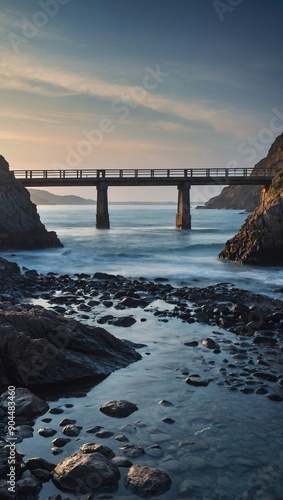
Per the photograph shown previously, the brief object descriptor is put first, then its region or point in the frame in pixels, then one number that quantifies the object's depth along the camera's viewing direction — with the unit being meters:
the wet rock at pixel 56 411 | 7.10
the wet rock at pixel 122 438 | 6.25
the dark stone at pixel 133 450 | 5.90
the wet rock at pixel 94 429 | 6.47
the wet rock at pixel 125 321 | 12.47
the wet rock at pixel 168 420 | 6.83
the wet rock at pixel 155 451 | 5.91
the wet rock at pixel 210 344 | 10.42
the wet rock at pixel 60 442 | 6.10
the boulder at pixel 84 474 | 5.23
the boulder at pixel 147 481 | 5.21
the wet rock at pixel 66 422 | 6.71
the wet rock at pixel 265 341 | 10.88
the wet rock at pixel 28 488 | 5.04
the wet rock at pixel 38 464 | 5.52
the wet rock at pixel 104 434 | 6.36
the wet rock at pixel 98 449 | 5.81
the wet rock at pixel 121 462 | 5.65
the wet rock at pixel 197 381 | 8.25
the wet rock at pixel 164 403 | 7.45
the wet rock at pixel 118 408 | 7.07
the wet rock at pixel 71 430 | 6.38
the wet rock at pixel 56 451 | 5.90
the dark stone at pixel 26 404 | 6.90
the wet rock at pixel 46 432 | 6.36
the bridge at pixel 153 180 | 51.91
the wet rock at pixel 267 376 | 8.47
